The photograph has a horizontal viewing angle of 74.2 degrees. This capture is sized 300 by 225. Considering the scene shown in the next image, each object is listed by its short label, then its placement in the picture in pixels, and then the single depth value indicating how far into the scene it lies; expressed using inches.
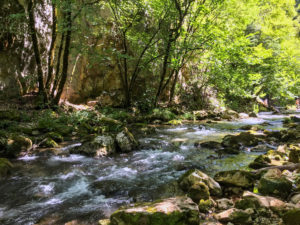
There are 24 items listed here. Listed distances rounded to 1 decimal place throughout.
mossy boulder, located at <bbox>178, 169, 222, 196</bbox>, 122.6
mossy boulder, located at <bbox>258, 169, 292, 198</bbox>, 112.4
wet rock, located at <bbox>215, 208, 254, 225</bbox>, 91.1
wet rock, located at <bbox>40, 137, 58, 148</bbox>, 243.4
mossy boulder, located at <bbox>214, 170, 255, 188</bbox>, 127.5
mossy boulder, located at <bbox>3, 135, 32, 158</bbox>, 205.2
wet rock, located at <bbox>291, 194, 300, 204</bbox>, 99.6
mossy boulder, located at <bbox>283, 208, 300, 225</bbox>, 79.6
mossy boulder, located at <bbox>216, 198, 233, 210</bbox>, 106.8
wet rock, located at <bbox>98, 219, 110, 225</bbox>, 95.3
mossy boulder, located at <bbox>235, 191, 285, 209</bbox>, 98.0
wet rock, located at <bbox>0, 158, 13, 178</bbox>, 160.7
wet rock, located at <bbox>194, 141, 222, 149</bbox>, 241.9
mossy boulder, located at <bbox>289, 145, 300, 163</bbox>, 161.9
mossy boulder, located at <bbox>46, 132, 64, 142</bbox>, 267.3
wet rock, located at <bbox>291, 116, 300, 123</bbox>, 452.3
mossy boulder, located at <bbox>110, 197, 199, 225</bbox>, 87.9
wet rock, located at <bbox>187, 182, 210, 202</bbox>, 115.3
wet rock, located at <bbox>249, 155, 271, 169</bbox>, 162.9
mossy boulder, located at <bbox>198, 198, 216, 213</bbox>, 105.3
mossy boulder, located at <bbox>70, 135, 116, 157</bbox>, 216.1
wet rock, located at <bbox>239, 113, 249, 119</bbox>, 603.0
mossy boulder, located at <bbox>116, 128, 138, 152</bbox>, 231.8
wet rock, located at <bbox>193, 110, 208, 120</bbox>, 538.6
